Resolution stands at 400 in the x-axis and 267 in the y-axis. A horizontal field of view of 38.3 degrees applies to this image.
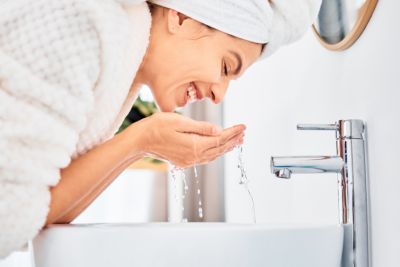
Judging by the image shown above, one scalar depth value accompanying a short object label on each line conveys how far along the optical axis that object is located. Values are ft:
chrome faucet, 3.30
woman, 2.88
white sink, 2.81
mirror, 3.46
